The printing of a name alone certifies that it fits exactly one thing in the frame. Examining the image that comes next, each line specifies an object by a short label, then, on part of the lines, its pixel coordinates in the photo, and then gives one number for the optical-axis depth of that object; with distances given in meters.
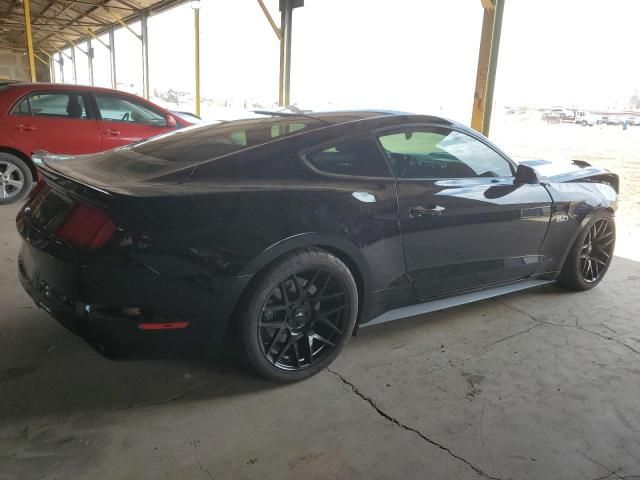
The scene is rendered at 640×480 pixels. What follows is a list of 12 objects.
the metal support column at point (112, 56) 21.78
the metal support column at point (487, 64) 5.75
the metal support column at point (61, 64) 33.61
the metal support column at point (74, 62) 30.16
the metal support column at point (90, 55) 26.17
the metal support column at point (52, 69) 35.47
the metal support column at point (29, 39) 10.77
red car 5.50
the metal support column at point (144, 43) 16.31
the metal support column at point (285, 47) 9.30
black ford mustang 1.94
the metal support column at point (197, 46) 11.80
